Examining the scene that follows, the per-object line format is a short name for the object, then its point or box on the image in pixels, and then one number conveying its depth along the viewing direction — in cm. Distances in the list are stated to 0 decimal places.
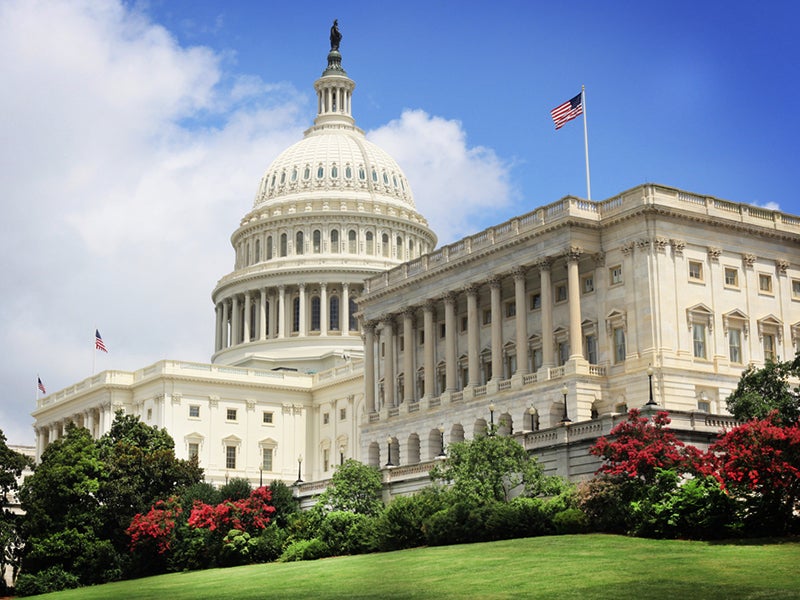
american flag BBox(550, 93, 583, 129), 8594
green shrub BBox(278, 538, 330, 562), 6856
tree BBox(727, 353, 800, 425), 6650
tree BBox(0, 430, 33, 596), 8208
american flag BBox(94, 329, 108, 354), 12956
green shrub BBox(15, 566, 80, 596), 7500
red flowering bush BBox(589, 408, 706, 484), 5703
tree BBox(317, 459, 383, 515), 7606
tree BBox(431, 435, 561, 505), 6469
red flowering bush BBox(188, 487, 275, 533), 7294
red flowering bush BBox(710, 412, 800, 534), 4956
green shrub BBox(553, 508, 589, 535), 5800
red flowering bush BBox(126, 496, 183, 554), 7575
